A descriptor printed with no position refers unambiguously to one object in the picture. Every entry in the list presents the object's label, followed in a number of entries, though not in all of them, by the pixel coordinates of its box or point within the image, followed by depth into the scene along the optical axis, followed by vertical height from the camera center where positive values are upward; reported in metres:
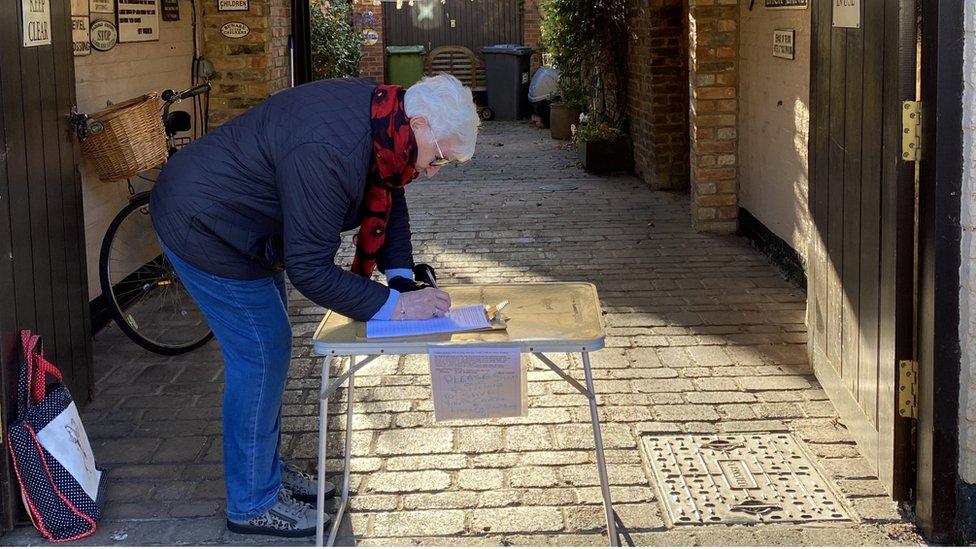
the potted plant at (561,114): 14.71 -0.04
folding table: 3.12 -0.61
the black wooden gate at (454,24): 20.78 +1.64
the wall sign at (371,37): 20.33 +1.40
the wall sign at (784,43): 7.02 +0.39
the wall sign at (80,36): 5.99 +0.46
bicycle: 5.80 -0.89
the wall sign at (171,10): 7.51 +0.73
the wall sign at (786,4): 6.78 +0.63
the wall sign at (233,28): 8.28 +0.65
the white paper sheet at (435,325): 3.18 -0.59
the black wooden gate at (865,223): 3.66 -0.43
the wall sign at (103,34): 6.28 +0.49
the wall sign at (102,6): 6.31 +0.65
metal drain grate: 3.85 -1.33
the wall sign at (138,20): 6.75 +0.61
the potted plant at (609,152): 11.94 -0.44
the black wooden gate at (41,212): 3.94 -0.33
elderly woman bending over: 3.10 -0.30
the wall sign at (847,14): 4.11 +0.33
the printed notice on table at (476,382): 3.13 -0.74
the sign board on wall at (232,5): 8.26 +0.82
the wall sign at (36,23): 4.20 +0.38
